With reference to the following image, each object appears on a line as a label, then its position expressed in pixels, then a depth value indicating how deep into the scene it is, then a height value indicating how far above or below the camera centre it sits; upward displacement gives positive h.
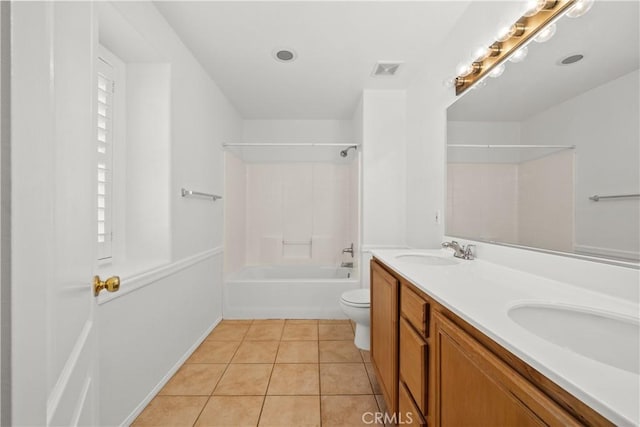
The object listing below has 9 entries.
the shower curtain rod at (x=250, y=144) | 2.80 +0.73
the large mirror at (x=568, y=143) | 0.80 +0.28
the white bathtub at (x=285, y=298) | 2.84 -0.89
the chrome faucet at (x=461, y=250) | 1.52 -0.20
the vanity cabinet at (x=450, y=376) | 0.49 -0.42
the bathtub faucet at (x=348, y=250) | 3.34 -0.44
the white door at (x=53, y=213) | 0.31 +0.00
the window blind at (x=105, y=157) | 1.54 +0.33
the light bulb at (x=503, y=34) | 1.27 +0.86
